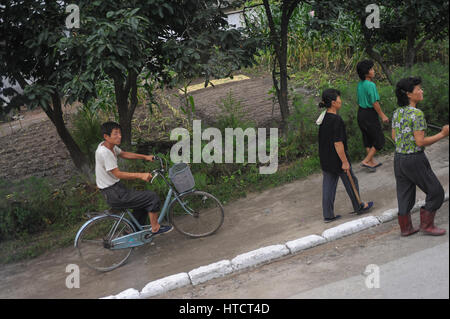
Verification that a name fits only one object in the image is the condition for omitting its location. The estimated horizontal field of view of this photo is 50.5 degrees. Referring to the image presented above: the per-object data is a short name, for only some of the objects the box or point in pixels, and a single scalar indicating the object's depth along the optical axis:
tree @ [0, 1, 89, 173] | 6.66
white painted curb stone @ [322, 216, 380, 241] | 6.09
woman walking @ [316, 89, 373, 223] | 6.08
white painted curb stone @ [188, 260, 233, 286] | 5.67
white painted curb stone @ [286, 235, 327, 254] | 5.96
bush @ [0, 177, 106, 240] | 7.43
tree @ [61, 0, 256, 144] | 6.11
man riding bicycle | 5.88
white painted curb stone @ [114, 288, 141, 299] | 5.48
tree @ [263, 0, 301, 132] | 8.86
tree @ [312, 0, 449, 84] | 8.16
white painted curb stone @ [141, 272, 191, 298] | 5.53
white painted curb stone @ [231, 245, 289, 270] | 5.80
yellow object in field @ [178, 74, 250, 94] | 14.05
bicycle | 6.16
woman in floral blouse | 5.18
